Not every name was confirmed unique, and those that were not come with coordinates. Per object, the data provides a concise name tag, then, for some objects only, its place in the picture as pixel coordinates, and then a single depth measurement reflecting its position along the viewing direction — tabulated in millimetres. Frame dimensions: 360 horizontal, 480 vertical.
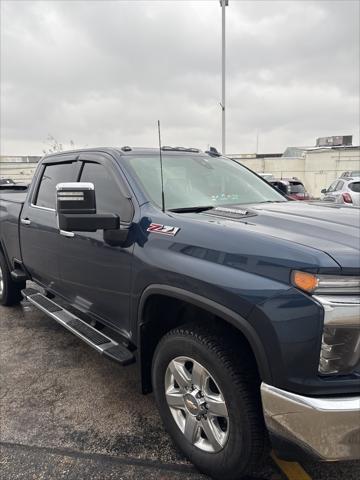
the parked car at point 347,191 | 11383
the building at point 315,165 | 33062
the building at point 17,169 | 41244
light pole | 17150
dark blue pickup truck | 1725
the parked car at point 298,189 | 14784
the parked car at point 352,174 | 17109
